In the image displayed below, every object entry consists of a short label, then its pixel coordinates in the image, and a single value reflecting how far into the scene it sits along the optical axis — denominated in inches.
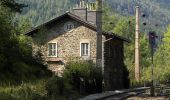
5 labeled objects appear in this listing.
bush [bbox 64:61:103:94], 1469.0
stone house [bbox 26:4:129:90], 2006.6
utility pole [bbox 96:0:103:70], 1603.1
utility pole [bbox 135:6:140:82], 2505.2
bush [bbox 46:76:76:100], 1091.7
